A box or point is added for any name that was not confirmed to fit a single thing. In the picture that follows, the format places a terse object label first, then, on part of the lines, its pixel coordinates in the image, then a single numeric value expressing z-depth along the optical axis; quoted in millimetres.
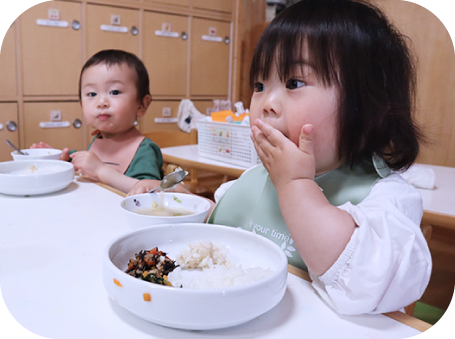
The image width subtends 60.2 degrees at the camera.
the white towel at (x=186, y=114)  3896
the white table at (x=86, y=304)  479
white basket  1950
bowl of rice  452
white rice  536
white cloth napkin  1446
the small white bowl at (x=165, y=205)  785
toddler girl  582
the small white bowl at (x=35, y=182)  1073
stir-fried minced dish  532
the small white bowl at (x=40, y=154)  1500
